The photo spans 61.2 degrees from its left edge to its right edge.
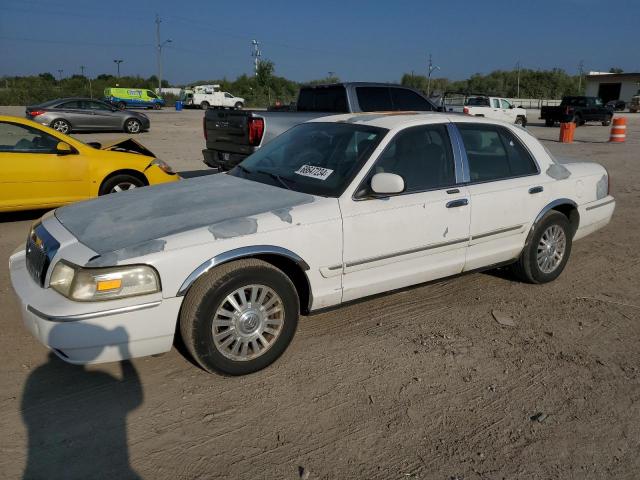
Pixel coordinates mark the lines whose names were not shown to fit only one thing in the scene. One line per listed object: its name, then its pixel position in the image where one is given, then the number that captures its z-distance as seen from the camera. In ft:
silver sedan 65.41
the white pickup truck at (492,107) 82.07
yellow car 21.90
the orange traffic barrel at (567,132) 64.49
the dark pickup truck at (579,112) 97.66
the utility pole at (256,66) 225.68
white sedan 9.69
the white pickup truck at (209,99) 162.71
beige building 204.03
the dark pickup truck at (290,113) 28.07
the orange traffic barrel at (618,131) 64.04
